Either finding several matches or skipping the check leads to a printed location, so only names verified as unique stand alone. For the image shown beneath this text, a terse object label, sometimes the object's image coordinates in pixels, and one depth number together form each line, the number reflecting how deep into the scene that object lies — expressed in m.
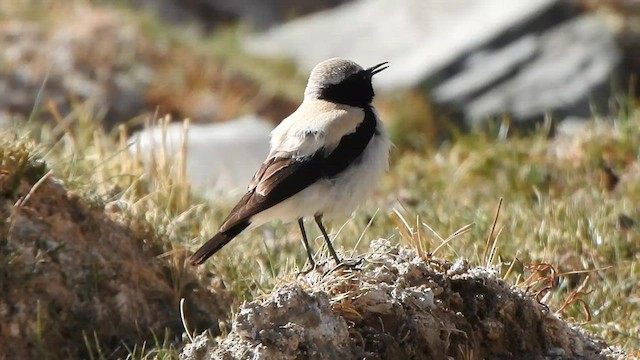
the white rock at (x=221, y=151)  18.30
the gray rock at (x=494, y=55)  24.36
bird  11.33
